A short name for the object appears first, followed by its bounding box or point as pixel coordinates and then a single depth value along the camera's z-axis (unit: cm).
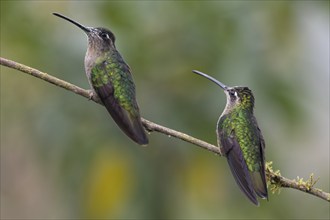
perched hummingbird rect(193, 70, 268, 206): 448
